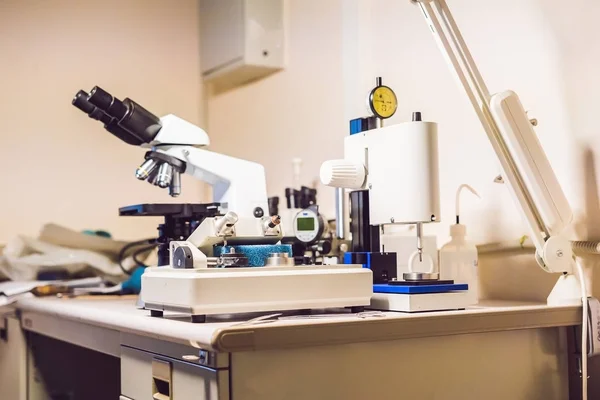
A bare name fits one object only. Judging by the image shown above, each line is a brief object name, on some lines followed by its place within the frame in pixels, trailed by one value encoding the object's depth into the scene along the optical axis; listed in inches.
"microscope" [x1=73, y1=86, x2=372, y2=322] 43.3
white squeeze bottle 59.7
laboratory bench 39.5
